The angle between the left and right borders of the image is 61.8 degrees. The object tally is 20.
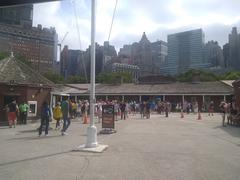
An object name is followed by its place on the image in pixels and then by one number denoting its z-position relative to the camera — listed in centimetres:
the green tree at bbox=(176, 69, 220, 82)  4728
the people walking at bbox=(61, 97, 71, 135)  960
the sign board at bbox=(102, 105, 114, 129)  1012
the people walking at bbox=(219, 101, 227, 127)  1317
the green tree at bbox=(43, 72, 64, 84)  4301
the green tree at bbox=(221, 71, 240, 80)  4421
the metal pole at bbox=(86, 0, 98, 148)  685
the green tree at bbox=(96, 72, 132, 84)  5190
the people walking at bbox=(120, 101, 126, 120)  1689
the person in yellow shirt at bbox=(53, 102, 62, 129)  1068
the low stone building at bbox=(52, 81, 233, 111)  2810
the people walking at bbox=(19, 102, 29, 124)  1393
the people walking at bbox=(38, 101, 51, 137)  947
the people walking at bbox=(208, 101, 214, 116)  2360
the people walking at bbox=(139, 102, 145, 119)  1917
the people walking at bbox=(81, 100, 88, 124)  1738
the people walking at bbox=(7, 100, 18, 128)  1232
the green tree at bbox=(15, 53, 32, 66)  3530
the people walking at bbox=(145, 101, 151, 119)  1757
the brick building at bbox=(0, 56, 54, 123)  1429
